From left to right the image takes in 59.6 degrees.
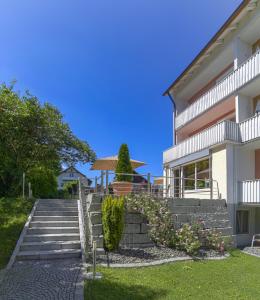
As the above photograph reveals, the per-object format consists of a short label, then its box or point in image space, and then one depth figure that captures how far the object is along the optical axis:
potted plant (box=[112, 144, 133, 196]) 12.64
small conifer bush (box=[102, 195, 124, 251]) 7.25
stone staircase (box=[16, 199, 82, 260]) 6.97
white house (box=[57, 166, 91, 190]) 43.33
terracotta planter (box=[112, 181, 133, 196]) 10.25
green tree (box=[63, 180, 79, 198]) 21.19
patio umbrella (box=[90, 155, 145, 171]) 13.46
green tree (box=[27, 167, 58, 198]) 15.46
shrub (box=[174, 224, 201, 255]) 7.79
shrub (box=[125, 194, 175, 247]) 8.17
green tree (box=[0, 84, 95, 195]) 9.18
